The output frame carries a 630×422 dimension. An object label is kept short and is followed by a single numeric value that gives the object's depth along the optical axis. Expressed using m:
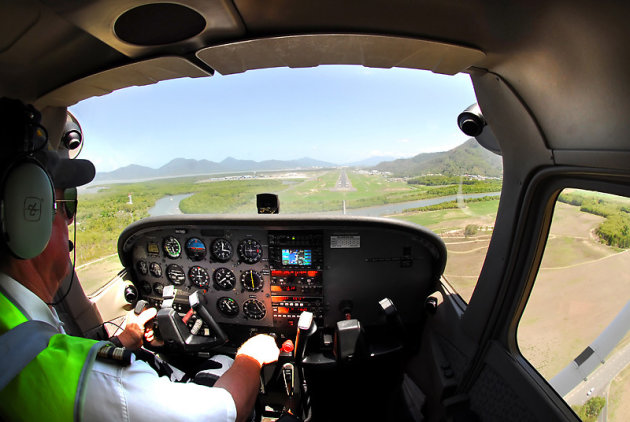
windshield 0.66
